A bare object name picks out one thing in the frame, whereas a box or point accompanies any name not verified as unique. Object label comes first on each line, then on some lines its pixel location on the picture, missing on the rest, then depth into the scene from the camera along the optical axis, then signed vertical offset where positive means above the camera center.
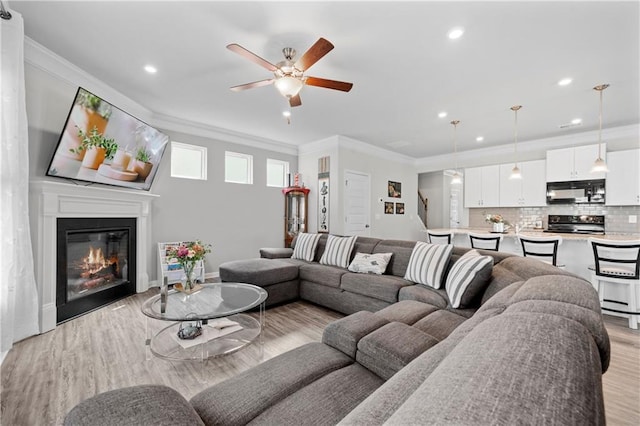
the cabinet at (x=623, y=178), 4.42 +0.57
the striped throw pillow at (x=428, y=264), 2.64 -0.53
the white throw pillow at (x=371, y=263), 3.21 -0.63
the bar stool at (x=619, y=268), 2.86 -0.64
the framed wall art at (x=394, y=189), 6.64 +0.58
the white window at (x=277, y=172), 5.97 +0.90
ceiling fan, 2.34 +1.30
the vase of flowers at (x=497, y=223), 4.52 -0.18
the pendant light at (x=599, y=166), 3.63 +0.62
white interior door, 5.64 +0.19
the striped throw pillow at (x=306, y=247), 4.12 -0.54
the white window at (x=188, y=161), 4.67 +0.92
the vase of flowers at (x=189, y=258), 2.48 -0.42
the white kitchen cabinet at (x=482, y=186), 5.95 +0.59
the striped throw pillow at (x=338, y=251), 3.65 -0.55
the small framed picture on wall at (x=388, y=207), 6.53 +0.12
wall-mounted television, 2.79 +0.79
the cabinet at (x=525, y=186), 5.39 +0.54
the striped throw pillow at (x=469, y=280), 2.10 -0.54
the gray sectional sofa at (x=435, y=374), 0.46 -0.46
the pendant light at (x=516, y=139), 3.98 +1.45
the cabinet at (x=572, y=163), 4.76 +0.91
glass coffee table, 2.12 -1.02
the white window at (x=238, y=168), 5.30 +0.90
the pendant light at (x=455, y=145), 4.66 +1.49
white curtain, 2.05 +0.19
